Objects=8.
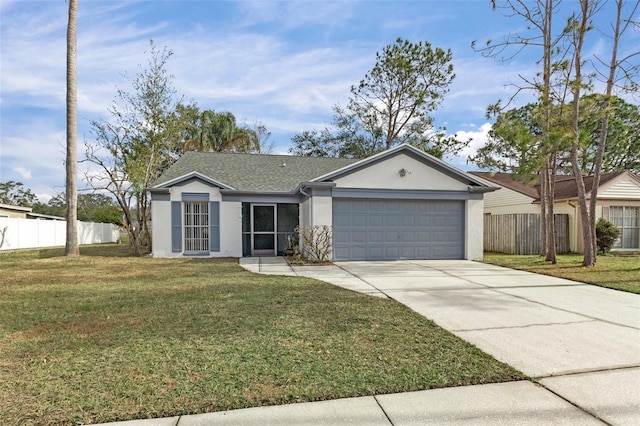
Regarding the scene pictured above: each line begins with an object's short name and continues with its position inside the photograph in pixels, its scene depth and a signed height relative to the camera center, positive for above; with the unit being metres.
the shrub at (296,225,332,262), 11.79 -0.97
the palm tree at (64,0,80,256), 13.34 +3.13
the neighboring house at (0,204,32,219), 21.20 +0.33
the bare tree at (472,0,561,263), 11.21 +5.69
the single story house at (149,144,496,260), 12.23 +0.17
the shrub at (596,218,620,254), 14.26 -0.89
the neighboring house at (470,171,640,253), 15.17 +0.34
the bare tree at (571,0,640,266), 10.31 +4.50
